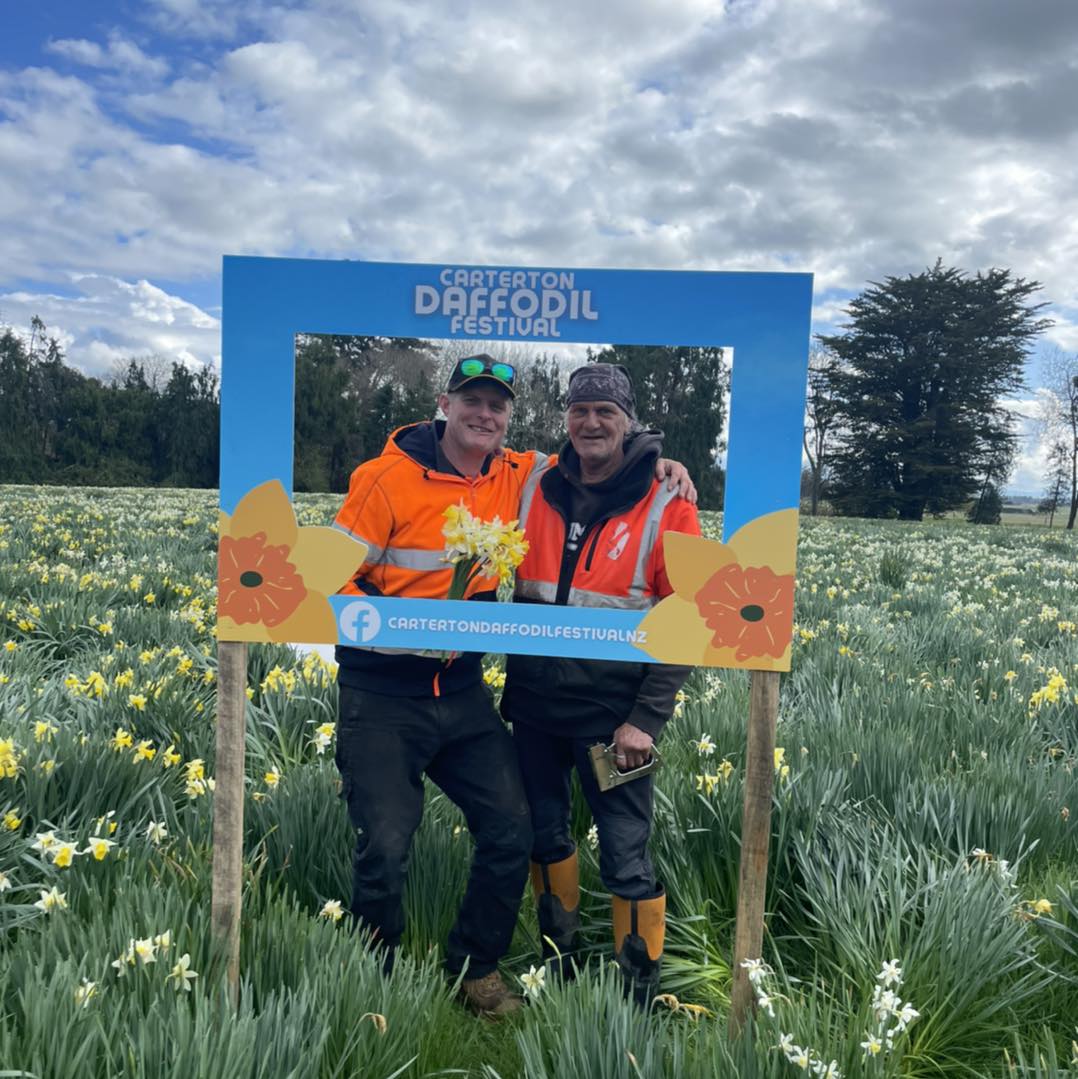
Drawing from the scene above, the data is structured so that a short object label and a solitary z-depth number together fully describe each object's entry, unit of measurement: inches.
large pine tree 2005.4
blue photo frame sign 93.7
